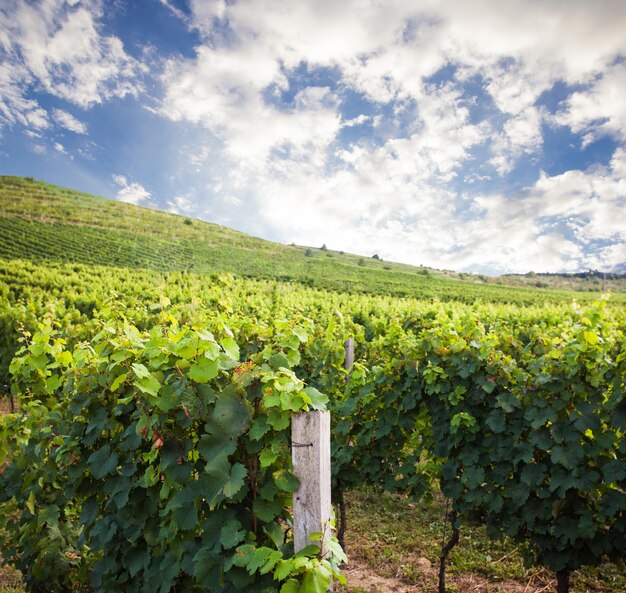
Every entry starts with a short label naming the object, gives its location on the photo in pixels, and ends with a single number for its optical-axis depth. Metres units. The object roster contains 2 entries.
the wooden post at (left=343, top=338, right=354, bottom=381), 6.03
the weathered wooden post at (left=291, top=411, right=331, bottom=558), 1.69
